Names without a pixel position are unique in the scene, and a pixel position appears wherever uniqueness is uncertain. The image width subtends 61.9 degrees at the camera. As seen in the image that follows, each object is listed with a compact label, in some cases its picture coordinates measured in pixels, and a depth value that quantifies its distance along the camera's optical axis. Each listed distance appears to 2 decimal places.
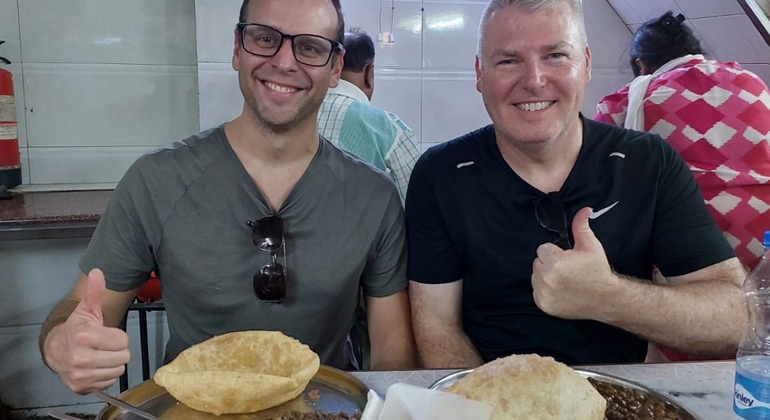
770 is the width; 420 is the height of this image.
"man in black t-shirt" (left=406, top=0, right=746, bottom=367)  1.55
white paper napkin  0.87
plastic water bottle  0.98
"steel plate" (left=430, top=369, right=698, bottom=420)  1.00
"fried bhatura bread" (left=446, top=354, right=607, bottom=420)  0.92
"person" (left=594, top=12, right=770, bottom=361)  2.06
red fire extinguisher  2.55
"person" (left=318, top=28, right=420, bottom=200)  2.22
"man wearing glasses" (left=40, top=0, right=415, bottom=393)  1.51
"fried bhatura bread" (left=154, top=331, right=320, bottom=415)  1.01
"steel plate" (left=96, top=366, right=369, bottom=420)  1.03
